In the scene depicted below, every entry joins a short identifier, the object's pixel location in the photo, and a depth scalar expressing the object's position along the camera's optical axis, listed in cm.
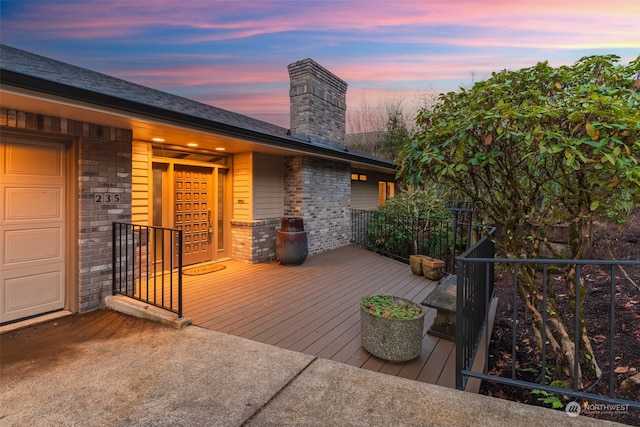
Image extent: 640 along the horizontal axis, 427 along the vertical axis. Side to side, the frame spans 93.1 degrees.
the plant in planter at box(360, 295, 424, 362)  263
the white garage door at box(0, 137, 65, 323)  329
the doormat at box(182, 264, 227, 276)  549
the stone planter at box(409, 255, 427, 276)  571
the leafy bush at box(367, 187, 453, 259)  765
